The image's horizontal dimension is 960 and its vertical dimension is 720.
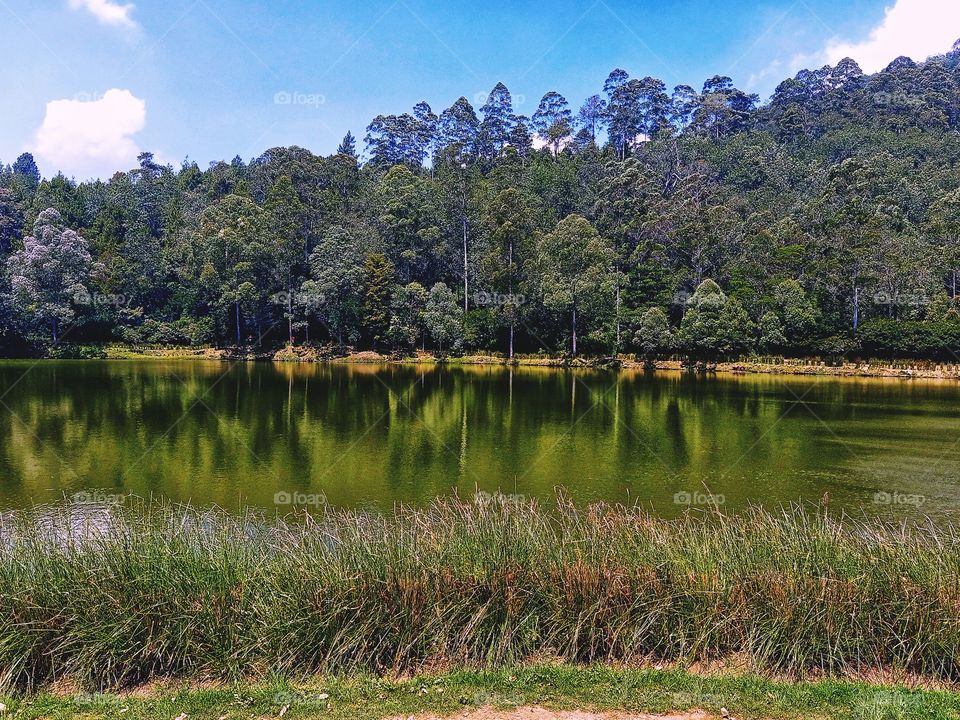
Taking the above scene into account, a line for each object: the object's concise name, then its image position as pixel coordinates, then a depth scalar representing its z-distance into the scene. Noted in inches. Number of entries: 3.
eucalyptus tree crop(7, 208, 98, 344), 2522.1
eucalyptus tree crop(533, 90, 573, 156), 4347.9
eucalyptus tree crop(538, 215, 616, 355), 2352.4
